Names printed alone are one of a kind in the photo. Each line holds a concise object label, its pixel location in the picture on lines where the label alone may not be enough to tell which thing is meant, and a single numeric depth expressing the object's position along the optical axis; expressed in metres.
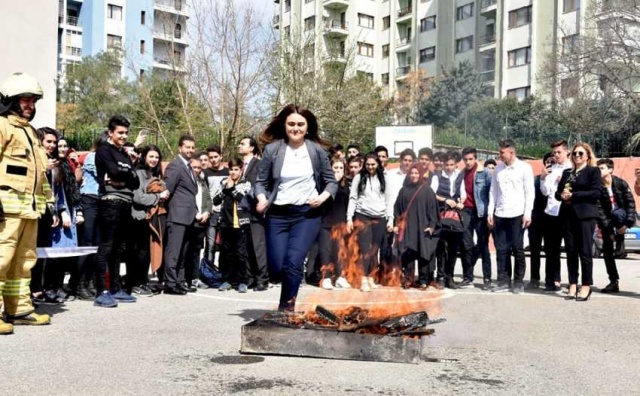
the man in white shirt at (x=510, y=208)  10.25
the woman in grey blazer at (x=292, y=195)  6.60
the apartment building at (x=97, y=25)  67.69
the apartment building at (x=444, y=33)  47.28
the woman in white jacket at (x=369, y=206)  10.61
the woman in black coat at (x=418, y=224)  10.80
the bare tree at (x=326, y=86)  31.73
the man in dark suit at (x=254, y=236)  10.36
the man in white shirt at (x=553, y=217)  10.48
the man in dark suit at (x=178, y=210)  9.63
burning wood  5.76
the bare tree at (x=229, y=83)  28.53
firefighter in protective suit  6.72
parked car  18.66
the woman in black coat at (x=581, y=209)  9.41
